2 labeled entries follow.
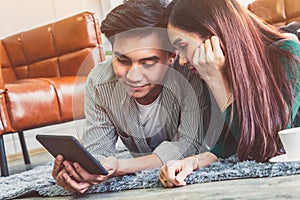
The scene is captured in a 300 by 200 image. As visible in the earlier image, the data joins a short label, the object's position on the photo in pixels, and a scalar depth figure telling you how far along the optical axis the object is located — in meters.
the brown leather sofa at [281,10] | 2.12
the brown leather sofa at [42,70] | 1.86
